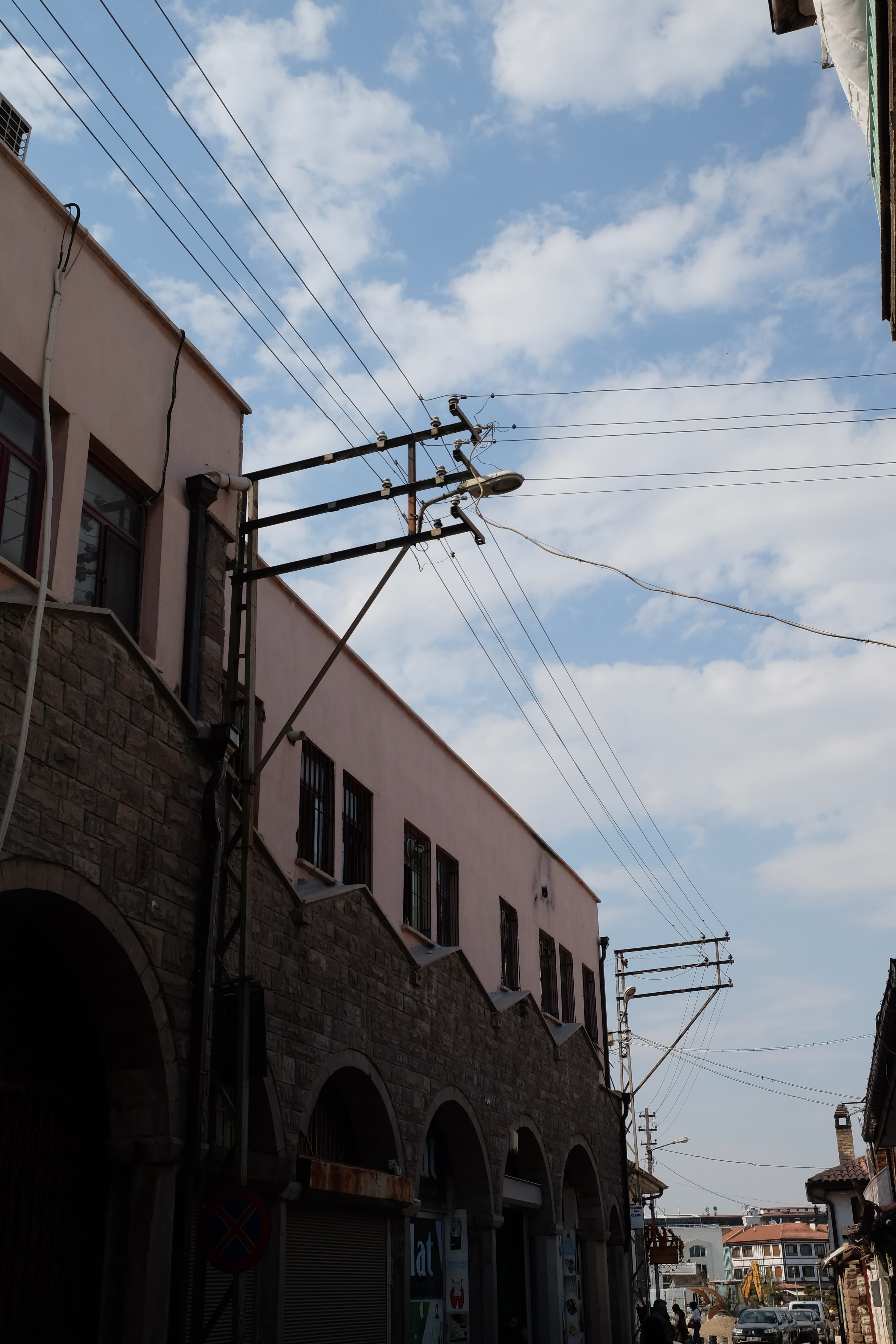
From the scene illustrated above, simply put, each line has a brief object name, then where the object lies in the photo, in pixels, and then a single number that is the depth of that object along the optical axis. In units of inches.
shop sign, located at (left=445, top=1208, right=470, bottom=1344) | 618.8
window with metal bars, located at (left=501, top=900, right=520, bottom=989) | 810.2
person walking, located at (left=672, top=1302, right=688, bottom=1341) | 1072.2
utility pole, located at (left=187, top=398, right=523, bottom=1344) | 359.6
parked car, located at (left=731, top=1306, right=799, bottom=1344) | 1407.5
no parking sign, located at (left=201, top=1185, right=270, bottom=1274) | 335.3
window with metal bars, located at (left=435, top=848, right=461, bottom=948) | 699.4
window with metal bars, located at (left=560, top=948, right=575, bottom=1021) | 947.3
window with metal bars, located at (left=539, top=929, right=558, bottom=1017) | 893.2
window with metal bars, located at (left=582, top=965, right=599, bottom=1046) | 1015.6
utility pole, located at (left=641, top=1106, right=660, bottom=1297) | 1815.9
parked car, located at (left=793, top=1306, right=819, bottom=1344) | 1419.8
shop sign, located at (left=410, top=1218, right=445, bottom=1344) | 589.0
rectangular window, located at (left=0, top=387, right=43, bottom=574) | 360.8
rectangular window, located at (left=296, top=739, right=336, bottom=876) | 542.9
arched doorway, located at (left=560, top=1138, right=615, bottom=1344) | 853.8
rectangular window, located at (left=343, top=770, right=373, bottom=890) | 587.5
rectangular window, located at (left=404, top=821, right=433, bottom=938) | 653.3
